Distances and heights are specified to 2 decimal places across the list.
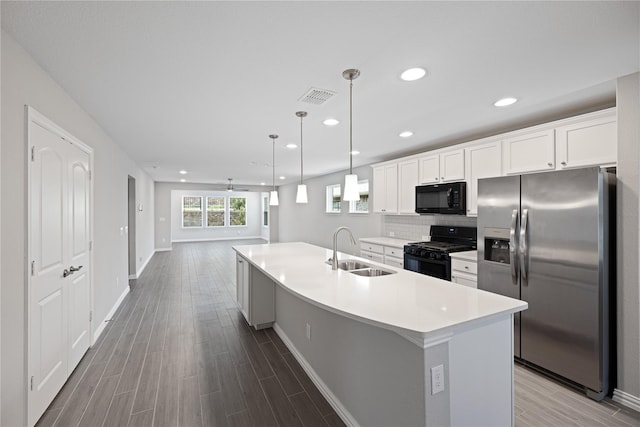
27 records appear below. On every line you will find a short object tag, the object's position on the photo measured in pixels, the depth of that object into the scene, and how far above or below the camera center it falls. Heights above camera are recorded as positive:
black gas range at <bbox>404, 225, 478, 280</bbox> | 3.61 -0.46
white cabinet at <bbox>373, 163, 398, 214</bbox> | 4.92 +0.44
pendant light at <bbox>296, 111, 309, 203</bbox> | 3.33 +0.22
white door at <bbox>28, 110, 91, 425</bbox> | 1.95 -0.37
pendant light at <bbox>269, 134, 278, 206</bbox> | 3.94 +0.25
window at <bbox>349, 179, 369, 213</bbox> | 6.33 +0.28
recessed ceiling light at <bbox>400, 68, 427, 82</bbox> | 2.08 +1.02
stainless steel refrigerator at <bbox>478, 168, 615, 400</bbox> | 2.22 -0.45
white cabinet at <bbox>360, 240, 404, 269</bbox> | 4.43 -0.65
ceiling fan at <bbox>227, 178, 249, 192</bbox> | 10.64 +0.99
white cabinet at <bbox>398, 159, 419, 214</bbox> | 4.52 +0.45
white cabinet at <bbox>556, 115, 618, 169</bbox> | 2.41 +0.61
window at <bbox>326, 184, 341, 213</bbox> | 7.67 +0.41
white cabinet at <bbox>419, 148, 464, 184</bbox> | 3.79 +0.64
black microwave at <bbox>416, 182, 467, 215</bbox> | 3.74 +0.21
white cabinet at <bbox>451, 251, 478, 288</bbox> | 3.24 -0.63
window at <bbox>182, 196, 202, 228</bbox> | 13.12 +0.15
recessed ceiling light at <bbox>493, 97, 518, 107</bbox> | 2.62 +1.02
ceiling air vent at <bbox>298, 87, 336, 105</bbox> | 2.42 +1.02
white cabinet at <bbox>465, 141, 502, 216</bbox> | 3.34 +0.57
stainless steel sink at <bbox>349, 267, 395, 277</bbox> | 2.50 -0.50
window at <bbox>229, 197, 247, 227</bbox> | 14.01 +0.15
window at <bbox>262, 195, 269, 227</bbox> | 13.83 +0.24
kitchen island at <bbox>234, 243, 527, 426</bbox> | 1.39 -0.75
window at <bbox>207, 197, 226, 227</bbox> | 13.62 +0.15
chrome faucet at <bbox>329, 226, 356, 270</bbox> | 2.53 -0.41
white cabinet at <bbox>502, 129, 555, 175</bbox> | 2.84 +0.62
